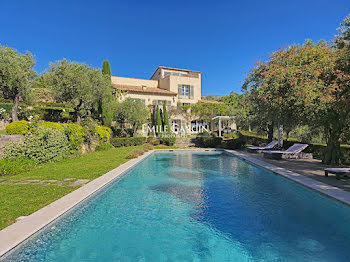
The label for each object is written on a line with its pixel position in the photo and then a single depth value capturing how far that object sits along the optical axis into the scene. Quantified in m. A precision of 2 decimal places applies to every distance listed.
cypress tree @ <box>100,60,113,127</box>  24.23
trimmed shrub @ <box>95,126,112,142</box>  19.48
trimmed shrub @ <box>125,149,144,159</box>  13.74
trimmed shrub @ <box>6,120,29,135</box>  10.63
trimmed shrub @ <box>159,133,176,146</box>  23.98
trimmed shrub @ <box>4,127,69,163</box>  9.39
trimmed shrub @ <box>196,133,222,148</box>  22.81
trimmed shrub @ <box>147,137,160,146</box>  24.45
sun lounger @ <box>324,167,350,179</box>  6.37
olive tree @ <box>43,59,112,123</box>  16.34
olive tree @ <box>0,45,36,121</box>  12.72
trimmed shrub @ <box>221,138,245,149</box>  20.69
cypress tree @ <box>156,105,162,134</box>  27.93
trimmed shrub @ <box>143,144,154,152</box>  19.41
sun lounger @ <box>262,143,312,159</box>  12.05
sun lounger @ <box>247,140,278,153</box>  15.58
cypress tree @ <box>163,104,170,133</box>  28.81
